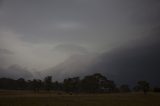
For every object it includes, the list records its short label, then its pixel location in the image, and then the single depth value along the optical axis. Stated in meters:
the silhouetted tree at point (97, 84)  175.99
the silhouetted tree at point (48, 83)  175.82
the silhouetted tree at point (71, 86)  172.50
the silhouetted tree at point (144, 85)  137.81
